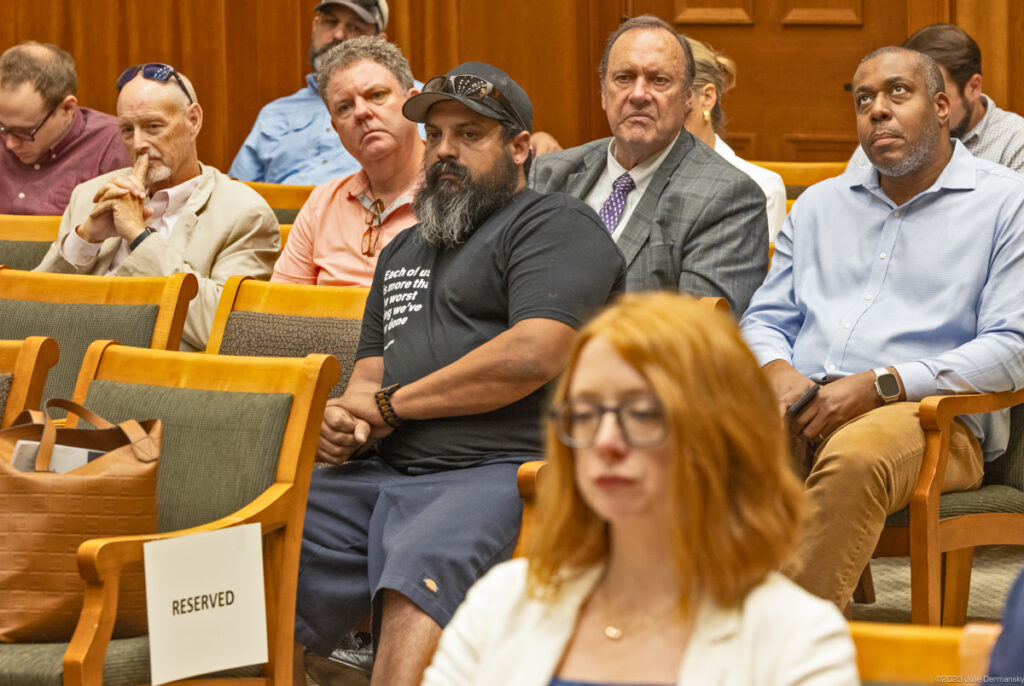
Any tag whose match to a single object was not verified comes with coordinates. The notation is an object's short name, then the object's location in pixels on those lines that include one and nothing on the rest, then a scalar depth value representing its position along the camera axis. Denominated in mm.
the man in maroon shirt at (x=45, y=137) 8781
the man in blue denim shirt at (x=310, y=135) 9664
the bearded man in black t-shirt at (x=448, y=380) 4180
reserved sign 3658
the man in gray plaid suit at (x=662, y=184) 5825
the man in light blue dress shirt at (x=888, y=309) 4562
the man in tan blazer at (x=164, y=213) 6793
